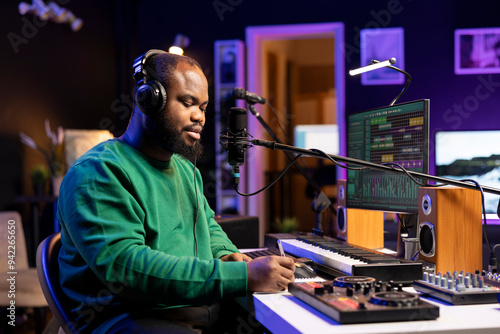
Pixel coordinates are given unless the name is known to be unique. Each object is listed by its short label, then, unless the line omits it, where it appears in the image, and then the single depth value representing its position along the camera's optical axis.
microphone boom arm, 1.37
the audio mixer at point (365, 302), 0.98
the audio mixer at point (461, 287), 1.14
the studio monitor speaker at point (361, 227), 2.00
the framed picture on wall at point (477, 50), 5.12
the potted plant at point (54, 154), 4.55
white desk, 0.96
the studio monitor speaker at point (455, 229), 1.45
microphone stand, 2.08
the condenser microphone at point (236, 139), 1.40
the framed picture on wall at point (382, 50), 5.29
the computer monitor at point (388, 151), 1.61
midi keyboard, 1.33
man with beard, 1.16
